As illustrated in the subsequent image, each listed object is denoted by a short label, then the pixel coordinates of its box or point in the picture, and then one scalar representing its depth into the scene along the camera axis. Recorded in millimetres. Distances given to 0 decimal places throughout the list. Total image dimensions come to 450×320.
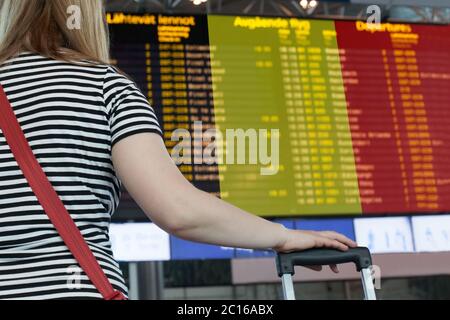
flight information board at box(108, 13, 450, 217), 5998
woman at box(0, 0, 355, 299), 1779
